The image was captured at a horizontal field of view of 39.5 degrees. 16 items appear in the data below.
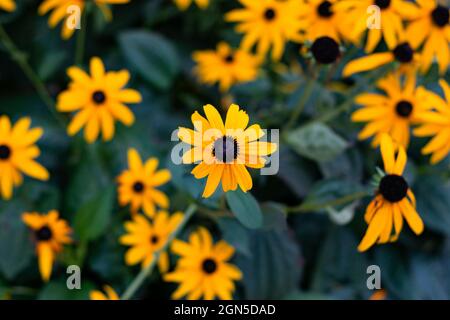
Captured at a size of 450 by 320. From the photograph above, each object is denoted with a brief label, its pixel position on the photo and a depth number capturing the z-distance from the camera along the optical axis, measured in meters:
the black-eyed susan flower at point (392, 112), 1.22
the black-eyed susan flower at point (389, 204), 0.96
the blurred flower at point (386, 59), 1.17
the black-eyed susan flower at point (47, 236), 1.21
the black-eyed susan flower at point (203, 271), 1.20
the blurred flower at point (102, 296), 1.06
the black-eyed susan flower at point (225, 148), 0.79
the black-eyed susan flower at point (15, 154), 1.21
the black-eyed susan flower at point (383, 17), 1.19
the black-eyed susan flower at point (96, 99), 1.25
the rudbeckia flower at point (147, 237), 1.23
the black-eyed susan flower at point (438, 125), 1.14
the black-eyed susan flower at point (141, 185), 1.26
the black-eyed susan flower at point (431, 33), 1.25
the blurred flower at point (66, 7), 1.30
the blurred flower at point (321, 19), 1.24
